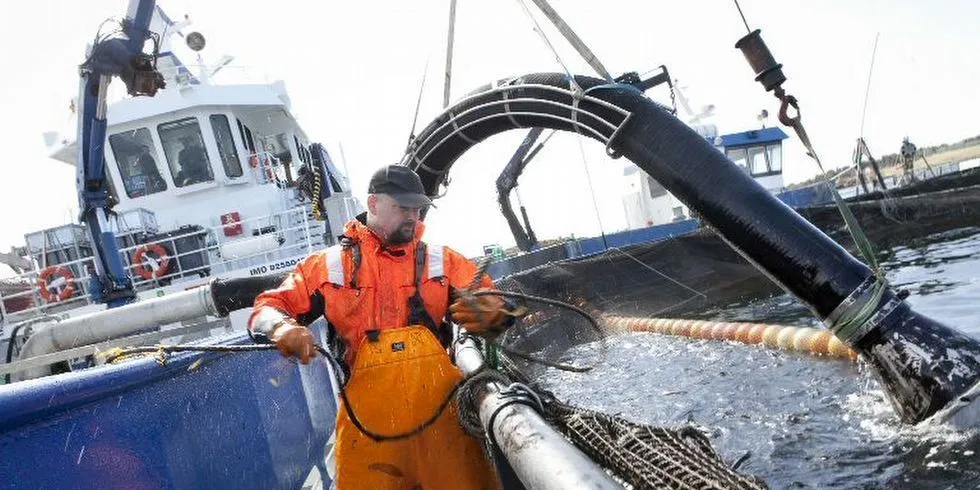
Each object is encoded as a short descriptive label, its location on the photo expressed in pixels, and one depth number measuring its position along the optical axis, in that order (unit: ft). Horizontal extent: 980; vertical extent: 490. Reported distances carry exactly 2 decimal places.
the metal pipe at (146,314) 22.34
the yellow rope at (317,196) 40.65
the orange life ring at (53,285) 37.63
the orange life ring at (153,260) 38.32
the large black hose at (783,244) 14.75
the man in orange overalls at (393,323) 9.78
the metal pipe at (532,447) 5.50
